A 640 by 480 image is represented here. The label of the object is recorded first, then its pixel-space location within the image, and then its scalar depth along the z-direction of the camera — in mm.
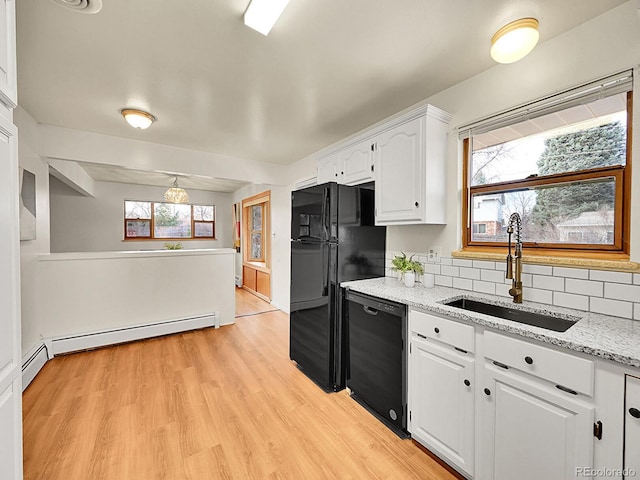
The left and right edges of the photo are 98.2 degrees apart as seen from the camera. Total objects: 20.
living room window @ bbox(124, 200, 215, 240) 6043
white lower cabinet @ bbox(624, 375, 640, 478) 968
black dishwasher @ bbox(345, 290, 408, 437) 1823
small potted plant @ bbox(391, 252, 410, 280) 2284
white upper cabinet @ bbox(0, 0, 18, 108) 938
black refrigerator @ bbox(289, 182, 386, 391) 2354
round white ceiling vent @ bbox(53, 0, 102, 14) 1359
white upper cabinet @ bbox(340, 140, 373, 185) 2462
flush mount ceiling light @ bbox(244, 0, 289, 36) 1353
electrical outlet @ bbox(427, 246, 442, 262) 2260
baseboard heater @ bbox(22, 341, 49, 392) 2461
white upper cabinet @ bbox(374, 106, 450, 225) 2037
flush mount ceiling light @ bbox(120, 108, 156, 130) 2566
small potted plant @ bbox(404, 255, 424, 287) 2201
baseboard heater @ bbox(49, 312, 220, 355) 3088
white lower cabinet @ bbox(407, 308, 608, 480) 1059
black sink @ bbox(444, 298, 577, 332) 1498
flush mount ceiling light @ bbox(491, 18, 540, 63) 1475
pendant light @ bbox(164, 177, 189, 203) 4879
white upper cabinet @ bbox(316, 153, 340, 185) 2820
